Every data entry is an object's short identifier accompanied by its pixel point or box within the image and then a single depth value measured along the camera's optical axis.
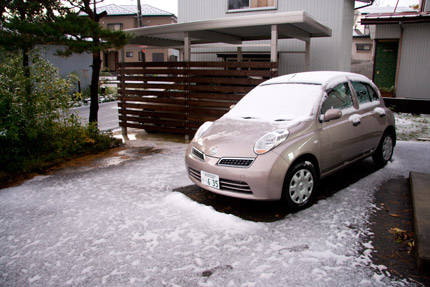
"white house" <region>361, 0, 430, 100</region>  11.51
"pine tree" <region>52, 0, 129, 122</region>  6.39
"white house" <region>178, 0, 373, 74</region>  10.13
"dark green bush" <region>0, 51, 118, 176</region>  5.60
